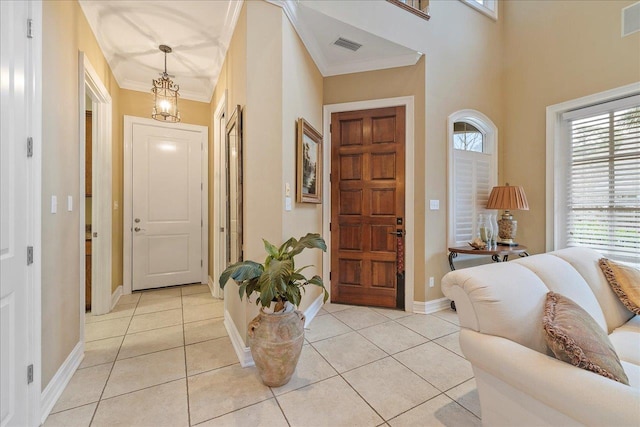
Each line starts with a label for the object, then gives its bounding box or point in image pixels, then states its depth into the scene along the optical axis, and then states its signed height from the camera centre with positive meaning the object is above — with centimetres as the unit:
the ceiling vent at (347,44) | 283 +181
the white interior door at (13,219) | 123 -5
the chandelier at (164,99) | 289 +122
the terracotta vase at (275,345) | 170 -87
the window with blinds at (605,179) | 276 +37
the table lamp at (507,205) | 313 +8
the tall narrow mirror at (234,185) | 222 +23
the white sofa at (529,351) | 87 -58
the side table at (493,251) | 296 -45
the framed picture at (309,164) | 252 +49
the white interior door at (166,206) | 369 +5
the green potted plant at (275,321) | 167 -73
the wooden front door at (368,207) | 315 +5
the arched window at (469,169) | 325 +55
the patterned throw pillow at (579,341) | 99 -51
